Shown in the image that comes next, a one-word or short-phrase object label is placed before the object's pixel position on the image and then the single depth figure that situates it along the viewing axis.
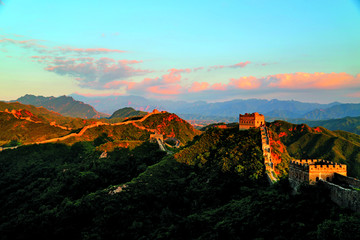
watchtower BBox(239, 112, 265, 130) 60.62
